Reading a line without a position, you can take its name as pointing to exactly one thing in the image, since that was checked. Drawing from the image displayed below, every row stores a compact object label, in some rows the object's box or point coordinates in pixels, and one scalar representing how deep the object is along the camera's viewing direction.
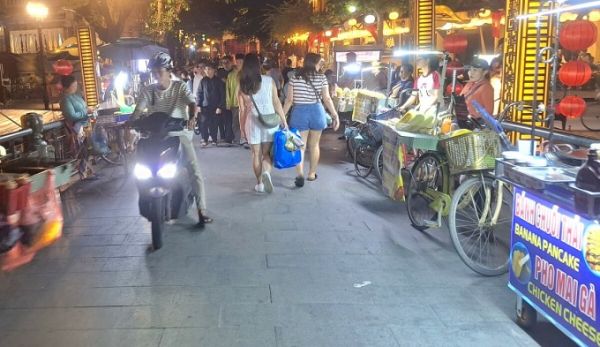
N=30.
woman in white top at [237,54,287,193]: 7.54
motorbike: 5.48
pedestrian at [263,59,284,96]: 14.22
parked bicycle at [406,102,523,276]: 4.96
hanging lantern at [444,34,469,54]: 12.67
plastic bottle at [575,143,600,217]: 2.94
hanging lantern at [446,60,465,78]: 12.92
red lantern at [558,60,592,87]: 7.89
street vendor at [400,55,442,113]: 7.90
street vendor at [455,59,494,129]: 7.03
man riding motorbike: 6.11
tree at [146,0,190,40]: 21.20
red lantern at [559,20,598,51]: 7.57
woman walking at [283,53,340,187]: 8.19
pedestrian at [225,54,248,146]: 12.02
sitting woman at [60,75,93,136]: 8.82
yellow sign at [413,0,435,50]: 12.99
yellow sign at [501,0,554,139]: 7.64
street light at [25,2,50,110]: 16.08
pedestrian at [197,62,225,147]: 12.41
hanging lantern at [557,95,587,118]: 8.35
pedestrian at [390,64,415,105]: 9.89
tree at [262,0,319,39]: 26.12
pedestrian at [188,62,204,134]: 12.78
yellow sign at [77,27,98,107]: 13.58
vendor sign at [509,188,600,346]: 3.06
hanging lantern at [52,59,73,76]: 16.45
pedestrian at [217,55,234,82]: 13.82
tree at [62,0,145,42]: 17.11
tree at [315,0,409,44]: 16.17
